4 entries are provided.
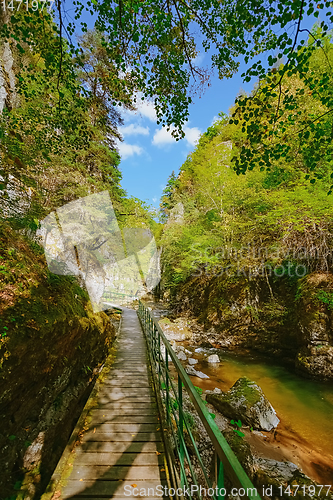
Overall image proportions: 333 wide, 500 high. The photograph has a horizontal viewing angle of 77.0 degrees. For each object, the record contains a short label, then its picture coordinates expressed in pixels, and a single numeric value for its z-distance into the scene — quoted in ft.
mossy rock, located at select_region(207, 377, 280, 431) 17.38
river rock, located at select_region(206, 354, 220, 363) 29.96
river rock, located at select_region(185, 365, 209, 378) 25.76
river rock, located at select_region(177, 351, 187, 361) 30.87
